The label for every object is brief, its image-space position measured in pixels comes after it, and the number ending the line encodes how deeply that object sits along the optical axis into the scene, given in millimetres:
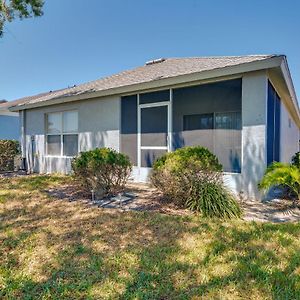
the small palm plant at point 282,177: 4922
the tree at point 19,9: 9969
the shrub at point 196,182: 4762
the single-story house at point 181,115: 6133
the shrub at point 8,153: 11812
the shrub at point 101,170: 5863
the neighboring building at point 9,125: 20562
